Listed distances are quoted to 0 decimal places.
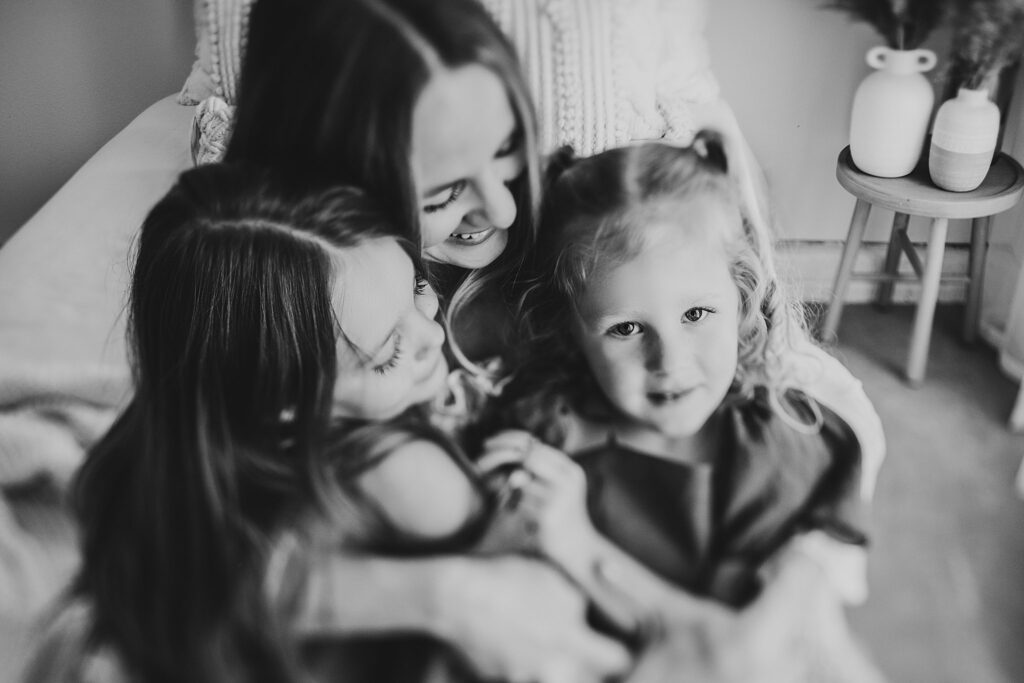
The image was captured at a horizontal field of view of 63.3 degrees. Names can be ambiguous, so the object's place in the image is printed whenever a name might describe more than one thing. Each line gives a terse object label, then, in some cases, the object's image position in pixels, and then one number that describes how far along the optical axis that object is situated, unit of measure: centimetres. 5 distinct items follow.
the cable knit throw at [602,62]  76
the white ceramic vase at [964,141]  86
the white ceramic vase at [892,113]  80
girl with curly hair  63
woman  68
